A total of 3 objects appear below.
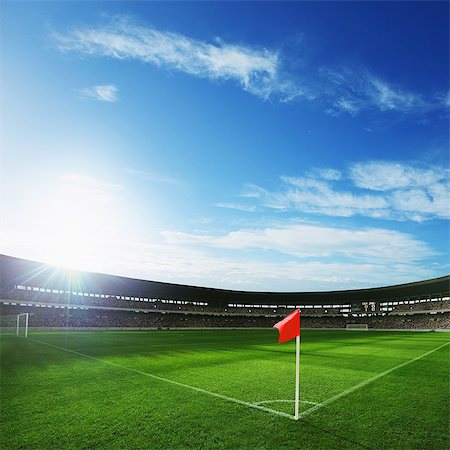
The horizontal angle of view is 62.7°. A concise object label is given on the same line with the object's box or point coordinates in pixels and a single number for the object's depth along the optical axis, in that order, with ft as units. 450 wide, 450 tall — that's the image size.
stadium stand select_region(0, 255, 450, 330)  203.92
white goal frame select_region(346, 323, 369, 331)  297.74
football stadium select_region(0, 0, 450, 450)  22.25
